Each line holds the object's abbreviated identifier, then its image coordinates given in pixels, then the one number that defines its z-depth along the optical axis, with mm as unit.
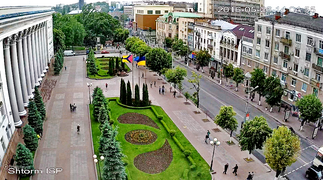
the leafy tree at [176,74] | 52094
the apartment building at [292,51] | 42094
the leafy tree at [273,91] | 43500
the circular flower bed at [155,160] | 29281
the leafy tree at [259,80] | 47156
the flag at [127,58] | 60188
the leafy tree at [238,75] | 54375
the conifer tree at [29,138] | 30094
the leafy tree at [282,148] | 25719
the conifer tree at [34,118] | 33500
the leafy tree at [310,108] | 36531
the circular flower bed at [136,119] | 40594
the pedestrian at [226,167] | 28578
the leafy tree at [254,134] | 28938
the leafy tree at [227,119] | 34031
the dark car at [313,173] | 27756
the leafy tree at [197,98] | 46488
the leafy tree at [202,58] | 69188
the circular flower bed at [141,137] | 35219
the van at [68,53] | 95131
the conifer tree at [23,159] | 26250
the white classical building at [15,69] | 30958
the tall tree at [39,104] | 37156
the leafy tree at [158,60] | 62281
